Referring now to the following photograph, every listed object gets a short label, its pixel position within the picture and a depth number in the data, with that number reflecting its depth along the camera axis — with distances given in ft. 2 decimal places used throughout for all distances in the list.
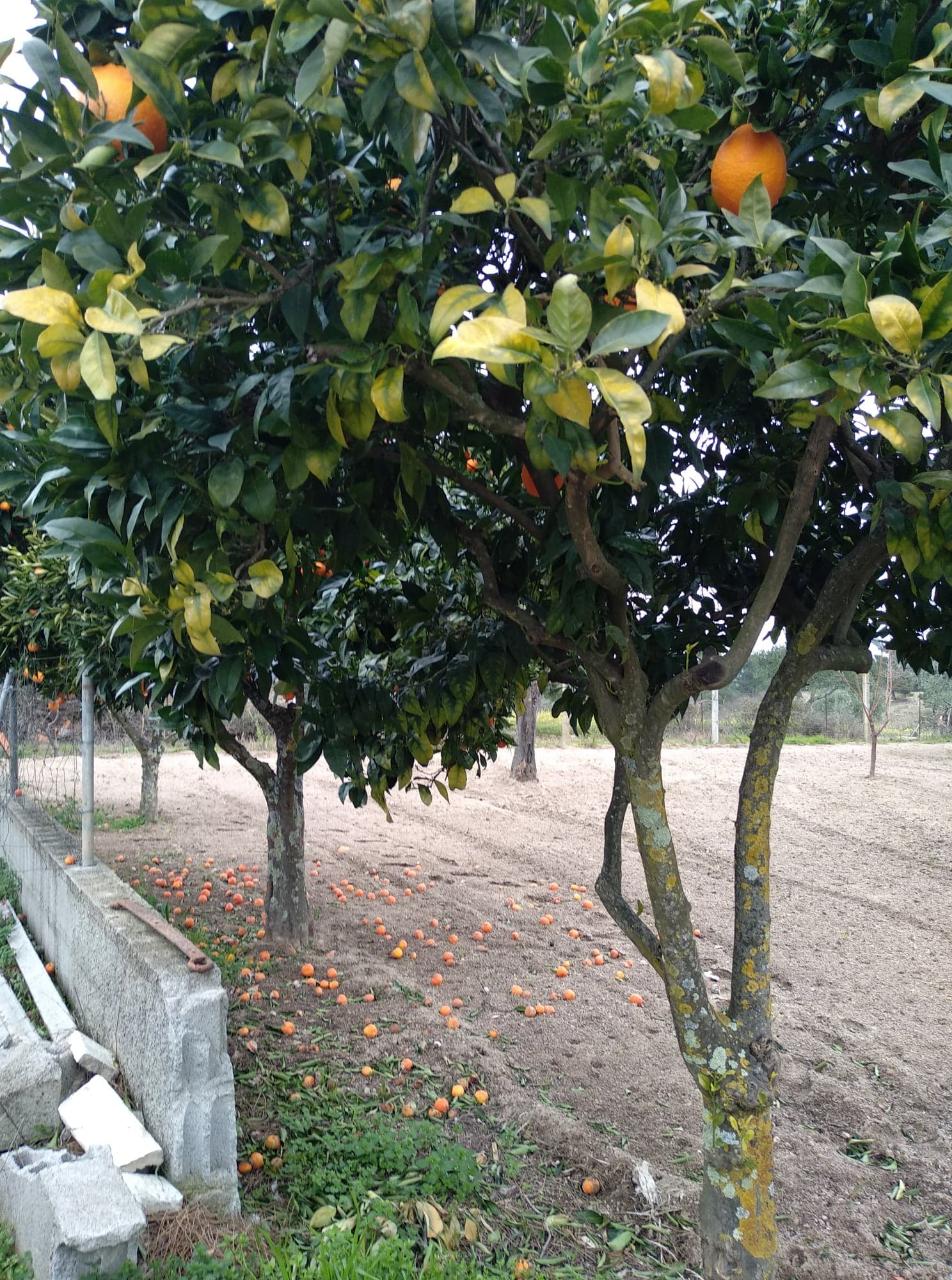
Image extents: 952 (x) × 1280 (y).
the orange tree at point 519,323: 4.58
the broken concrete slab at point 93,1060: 11.15
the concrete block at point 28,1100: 10.53
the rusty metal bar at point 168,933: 10.09
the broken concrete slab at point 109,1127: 9.38
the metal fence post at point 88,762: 15.44
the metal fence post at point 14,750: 24.86
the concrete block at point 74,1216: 7.52
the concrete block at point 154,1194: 8.75
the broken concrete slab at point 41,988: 12.90
